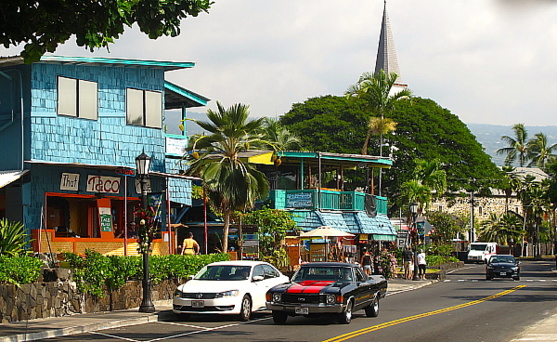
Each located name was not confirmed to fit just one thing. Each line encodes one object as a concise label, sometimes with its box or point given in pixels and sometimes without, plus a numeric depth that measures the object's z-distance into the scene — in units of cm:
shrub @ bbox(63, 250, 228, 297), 2317
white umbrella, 3897
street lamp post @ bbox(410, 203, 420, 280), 4303
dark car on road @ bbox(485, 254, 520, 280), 4503
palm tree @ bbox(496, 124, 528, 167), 12281
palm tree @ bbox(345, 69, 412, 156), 6431
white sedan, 2153
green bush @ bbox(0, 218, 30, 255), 2199
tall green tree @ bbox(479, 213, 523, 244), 10106
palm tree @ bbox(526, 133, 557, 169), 12406
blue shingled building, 2780
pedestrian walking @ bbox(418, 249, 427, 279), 4447
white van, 7906
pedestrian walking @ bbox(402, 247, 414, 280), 4381
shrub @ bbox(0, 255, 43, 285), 2058
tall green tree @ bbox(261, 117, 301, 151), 5897
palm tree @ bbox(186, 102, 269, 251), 3170
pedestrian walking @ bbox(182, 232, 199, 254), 2944
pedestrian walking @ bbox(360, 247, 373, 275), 3872
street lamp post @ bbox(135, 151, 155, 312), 2294
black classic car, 2016
